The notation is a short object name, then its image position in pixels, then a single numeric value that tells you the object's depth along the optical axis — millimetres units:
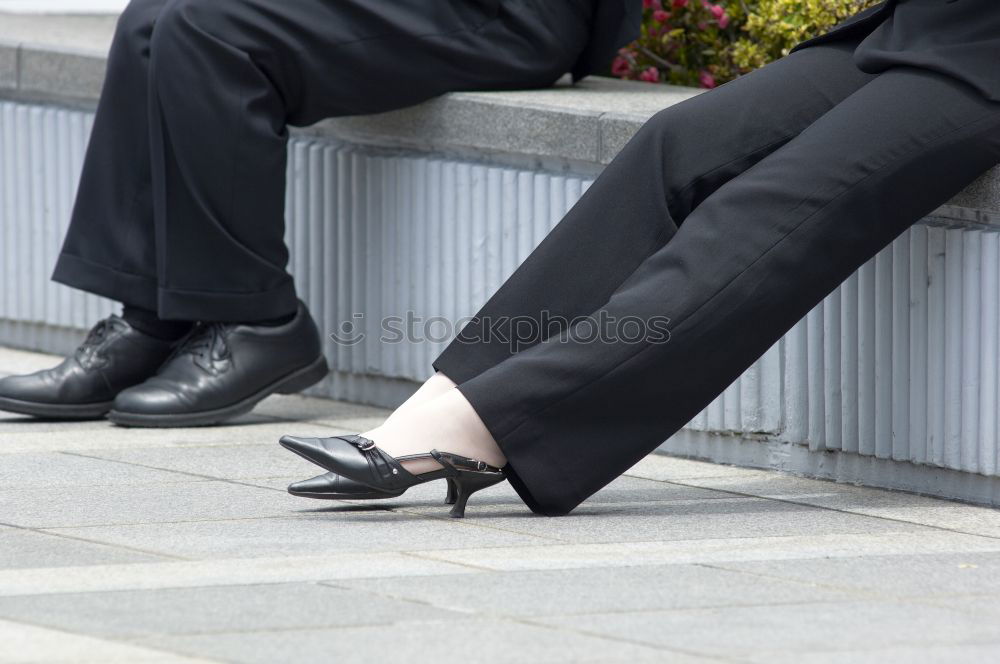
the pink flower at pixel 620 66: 10937
